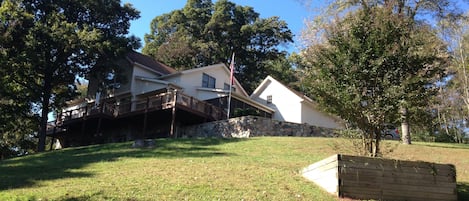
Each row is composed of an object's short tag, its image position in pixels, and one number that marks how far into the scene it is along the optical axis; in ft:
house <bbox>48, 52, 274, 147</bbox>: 88.38
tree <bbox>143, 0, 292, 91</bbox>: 156.98
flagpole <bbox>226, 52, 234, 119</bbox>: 92.72
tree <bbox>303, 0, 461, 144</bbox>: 68.66
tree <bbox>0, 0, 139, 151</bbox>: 89.61
